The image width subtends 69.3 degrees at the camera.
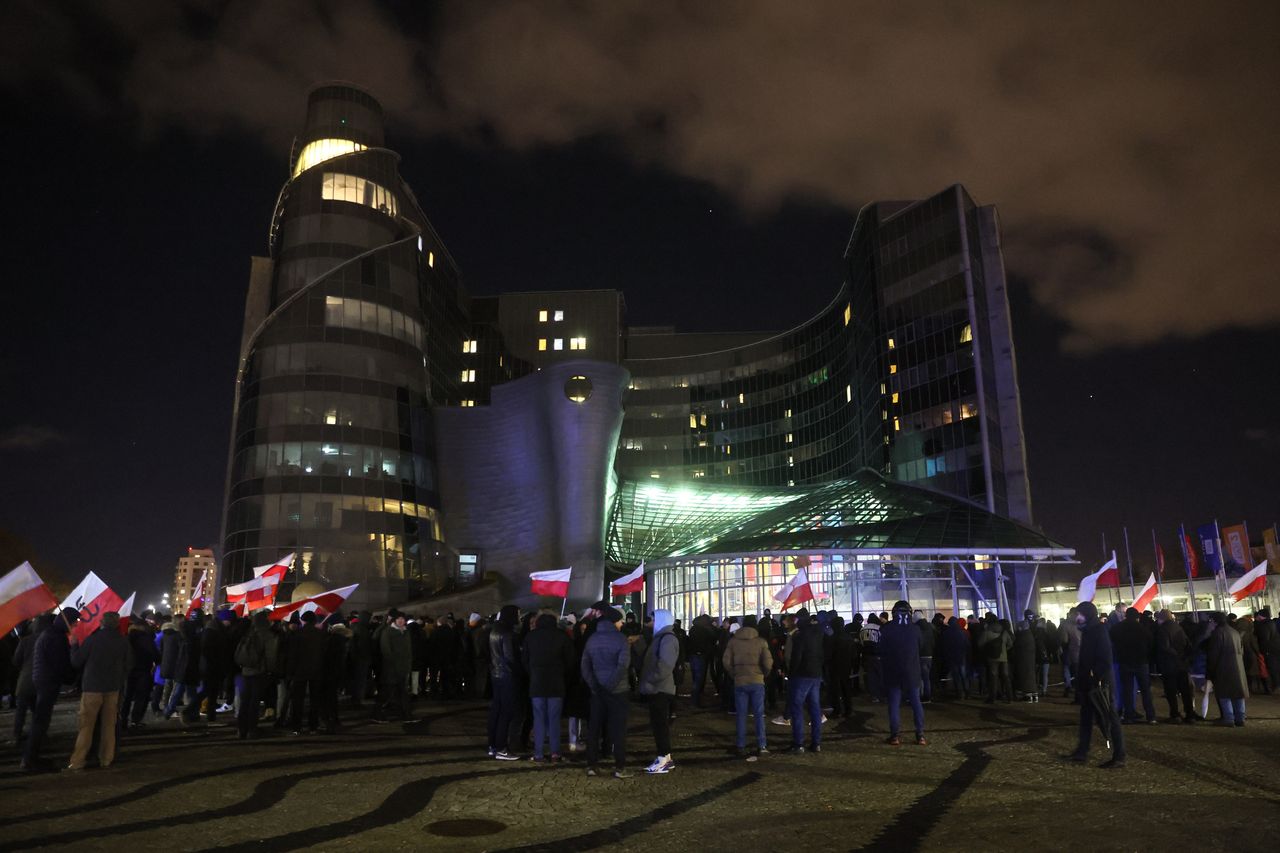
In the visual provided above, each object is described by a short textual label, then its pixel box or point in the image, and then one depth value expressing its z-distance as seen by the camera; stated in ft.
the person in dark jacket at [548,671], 38.40
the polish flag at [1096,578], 67.82
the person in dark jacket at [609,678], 36.35
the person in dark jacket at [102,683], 36.37
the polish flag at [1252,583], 75.82
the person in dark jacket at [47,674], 36.04
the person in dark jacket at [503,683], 40.04
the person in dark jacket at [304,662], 48.34
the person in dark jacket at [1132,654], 47.11
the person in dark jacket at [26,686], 38.88
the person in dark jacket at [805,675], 40.96
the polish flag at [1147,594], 70.79
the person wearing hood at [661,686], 36.52
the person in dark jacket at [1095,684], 35.76
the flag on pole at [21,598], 36.14
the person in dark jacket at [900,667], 43.01
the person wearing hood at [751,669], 40.22
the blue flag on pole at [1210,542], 203.51
